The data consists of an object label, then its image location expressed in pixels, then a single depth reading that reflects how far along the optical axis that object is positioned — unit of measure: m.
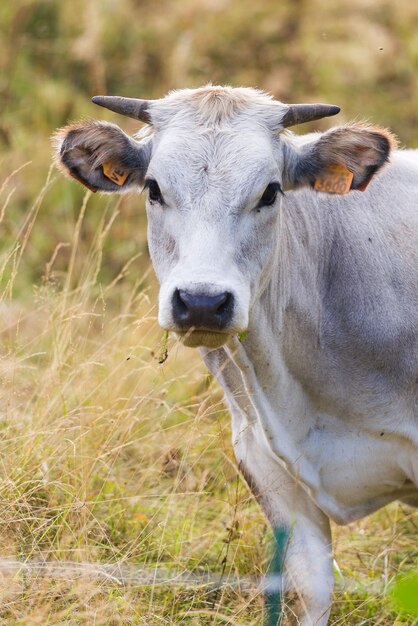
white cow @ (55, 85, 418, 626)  8.70
